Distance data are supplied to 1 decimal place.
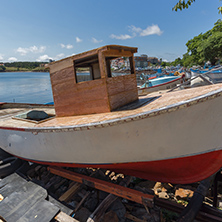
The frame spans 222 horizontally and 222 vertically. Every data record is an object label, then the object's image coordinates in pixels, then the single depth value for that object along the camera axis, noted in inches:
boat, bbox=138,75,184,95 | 624.6
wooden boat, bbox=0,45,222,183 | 118.2
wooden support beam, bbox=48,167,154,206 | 142.2
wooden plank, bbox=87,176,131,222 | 147.7
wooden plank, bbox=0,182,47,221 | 143.1
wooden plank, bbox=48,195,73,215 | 152.5
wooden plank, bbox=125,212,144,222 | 163.6
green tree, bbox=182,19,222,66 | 1419.0
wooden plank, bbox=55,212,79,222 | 136.9
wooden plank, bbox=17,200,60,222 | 136.6
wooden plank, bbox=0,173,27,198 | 174.9
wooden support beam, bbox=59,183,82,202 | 181.0
